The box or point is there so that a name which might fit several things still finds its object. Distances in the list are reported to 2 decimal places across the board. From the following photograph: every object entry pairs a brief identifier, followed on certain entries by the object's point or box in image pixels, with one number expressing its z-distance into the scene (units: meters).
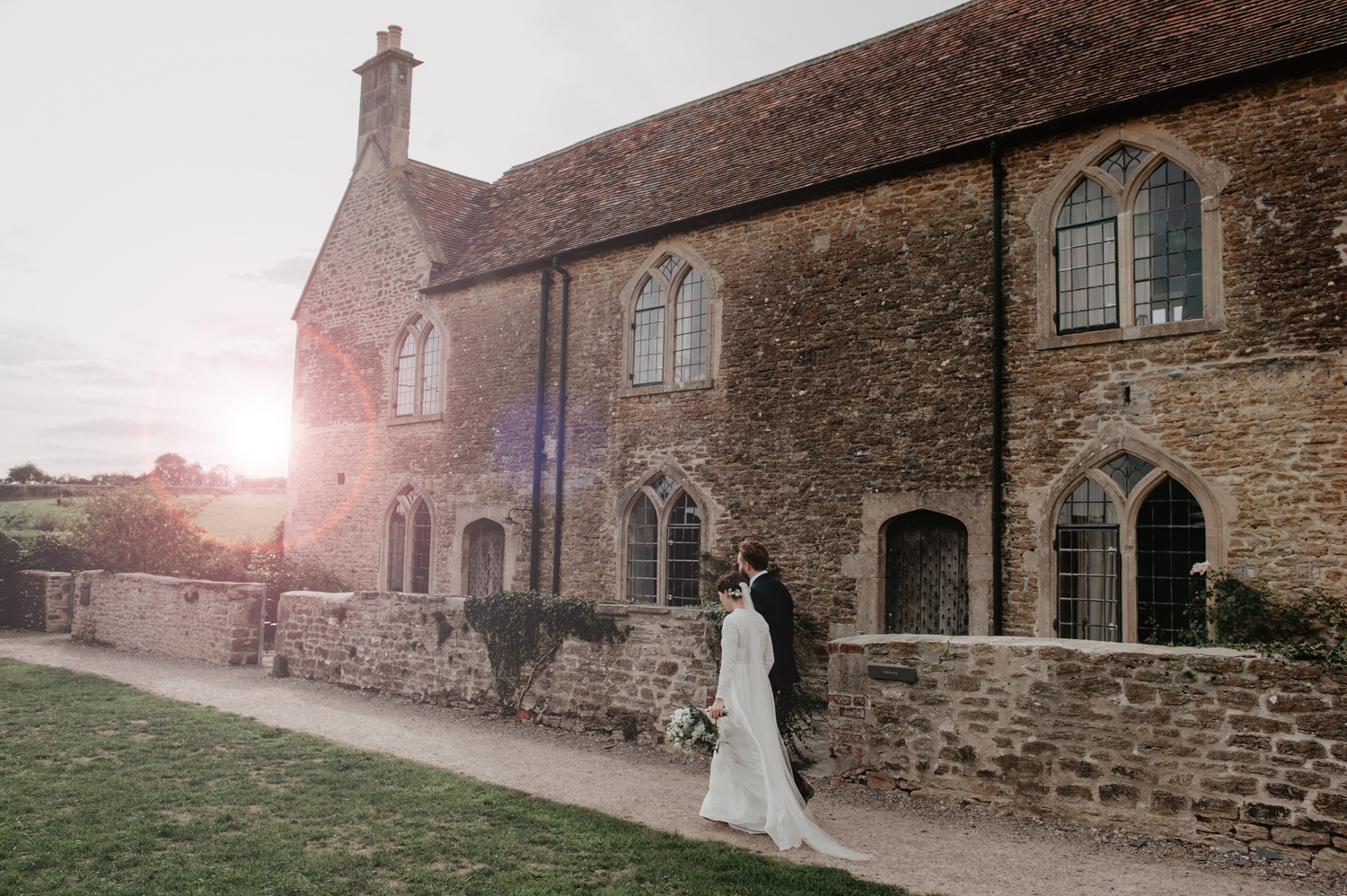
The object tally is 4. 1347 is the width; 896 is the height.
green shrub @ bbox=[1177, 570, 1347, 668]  8.92
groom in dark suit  7.41
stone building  9.70
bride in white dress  6.71
